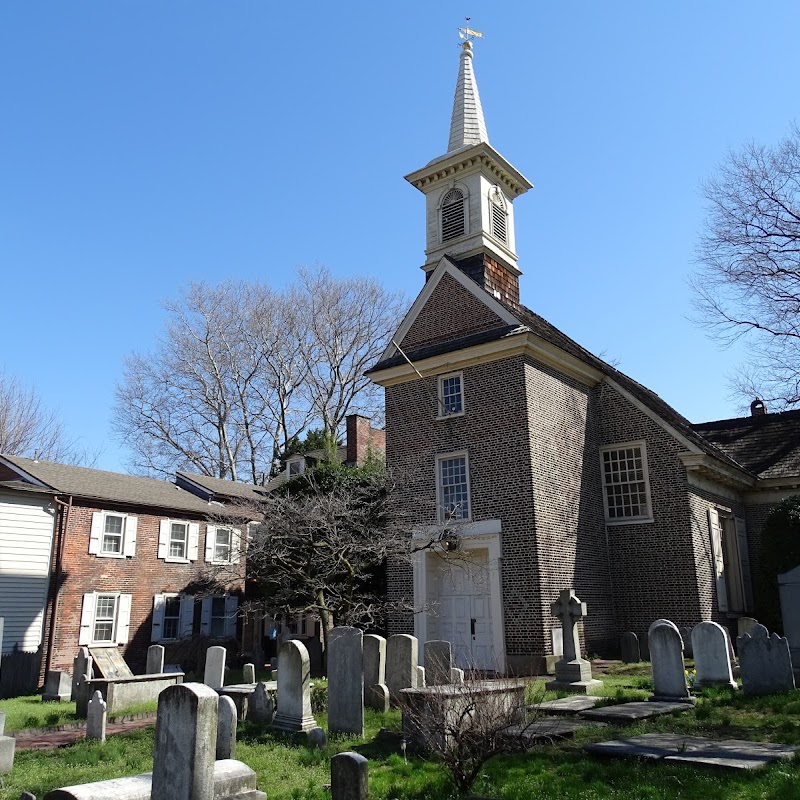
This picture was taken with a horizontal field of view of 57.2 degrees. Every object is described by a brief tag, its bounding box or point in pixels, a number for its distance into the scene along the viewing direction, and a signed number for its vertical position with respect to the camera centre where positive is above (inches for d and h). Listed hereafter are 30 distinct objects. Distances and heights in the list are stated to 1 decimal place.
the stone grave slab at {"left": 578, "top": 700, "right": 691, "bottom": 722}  394.6 -54.9
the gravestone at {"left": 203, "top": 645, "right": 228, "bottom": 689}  579.8 -41.1
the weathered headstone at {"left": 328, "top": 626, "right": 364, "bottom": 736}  417.7 -38.6
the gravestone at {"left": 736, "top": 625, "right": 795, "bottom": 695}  454.6 -35.8
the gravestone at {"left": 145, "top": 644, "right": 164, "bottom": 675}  702.5 -41.7
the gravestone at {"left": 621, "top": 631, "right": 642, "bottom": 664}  703.2 -38.1
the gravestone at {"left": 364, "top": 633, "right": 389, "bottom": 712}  484.7 -41.0
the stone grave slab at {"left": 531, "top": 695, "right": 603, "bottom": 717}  430.3 -56.3
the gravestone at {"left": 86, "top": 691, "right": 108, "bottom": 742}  450.6 -61.3
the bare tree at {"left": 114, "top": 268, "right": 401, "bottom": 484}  1549.0 +480.6
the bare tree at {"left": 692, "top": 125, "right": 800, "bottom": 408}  740.0 +345.6
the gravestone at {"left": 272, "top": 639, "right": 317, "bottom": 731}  426.6 -44.5
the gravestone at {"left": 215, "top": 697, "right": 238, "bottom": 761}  334.3 -51.6
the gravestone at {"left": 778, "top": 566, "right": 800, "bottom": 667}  533.0 +0.3
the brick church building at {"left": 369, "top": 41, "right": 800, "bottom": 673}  737.0 +137.4
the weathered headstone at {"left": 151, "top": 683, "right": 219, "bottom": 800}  219.3 -38.4
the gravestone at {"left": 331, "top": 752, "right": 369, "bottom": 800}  240.2 -52.7
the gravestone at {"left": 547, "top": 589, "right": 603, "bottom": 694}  534.0 -36.5
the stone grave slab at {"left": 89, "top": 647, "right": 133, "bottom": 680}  769.6 -49.2
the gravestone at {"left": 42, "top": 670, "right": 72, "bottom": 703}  720.3 -67.3
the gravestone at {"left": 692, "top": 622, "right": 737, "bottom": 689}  493.0 -31.9
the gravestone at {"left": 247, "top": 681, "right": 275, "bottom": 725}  473.1 -58.1
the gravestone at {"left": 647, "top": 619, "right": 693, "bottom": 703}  443.2 -33.9
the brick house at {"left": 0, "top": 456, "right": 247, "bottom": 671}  857.5 +65.9
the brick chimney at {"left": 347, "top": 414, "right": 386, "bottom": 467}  1222.9 +282.6
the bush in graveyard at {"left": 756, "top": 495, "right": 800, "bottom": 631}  813.9 +54.3
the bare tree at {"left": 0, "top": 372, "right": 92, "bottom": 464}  1561.3 +367.8
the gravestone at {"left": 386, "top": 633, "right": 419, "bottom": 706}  484.7 -33.7
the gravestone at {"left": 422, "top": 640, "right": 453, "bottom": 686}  404.1 -29.4
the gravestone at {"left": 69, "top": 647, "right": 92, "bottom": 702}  694.5 -48.6
